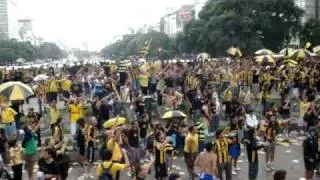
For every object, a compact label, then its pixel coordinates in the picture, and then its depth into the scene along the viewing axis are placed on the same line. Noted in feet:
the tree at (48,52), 517.84
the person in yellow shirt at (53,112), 59.99
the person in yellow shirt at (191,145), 45.09
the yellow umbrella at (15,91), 61.00
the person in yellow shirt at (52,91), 81.87
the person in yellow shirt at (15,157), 41.95
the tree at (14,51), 304.91
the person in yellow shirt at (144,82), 82.28
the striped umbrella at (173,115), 52.37
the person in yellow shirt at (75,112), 59.11
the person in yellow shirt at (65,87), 85.10
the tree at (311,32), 184.75
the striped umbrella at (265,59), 106.73
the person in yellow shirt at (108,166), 33.50
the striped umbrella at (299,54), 104.58
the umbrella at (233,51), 122.31
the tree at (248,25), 179.73
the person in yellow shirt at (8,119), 53.67
